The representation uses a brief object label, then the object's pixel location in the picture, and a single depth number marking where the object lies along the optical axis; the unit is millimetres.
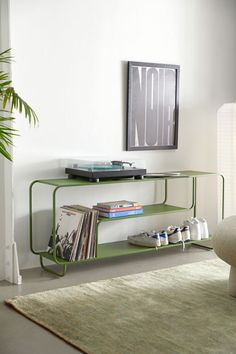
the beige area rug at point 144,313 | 2844
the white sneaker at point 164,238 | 4484
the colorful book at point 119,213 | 4160
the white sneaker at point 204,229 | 4719
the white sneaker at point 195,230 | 4672
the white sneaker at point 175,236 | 4551
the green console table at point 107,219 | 4012
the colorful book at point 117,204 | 4184
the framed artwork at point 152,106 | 4637
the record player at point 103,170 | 4109
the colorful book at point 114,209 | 4168
